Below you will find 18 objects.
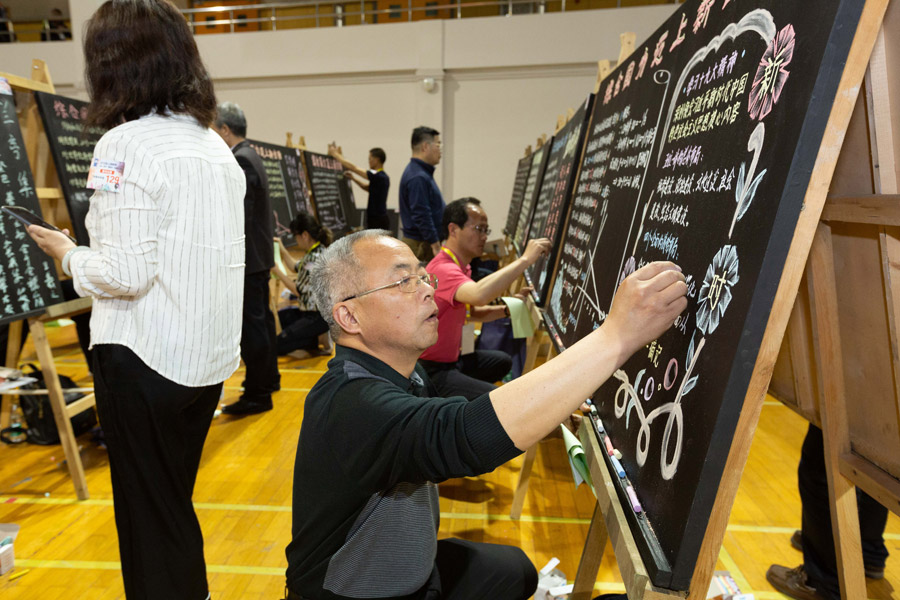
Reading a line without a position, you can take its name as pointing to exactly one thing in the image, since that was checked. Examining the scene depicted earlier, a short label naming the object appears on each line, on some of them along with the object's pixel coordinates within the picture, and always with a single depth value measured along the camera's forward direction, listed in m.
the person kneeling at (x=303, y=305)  4.67
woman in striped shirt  1.44
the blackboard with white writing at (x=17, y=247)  2.38
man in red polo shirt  2.50
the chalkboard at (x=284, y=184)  5.81
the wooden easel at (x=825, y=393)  0.71
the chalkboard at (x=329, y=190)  6.95
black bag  3.26
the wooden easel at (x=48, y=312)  2.58
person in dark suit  3.42
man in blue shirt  4.73
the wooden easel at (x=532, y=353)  2.37
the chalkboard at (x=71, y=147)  2.68
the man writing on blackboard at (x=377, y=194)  5.89
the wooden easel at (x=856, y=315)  0.75
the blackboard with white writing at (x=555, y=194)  2.61
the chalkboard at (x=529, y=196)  4.14
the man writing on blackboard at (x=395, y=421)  0.89
